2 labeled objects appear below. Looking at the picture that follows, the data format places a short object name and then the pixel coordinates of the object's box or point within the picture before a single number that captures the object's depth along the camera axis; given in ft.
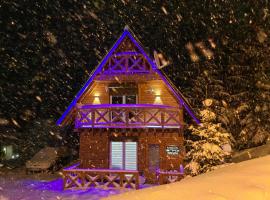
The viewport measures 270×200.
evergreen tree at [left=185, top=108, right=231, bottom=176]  54.34
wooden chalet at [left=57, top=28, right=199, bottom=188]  63.10
